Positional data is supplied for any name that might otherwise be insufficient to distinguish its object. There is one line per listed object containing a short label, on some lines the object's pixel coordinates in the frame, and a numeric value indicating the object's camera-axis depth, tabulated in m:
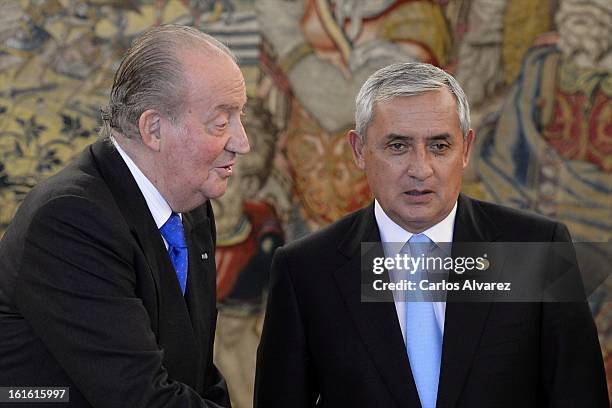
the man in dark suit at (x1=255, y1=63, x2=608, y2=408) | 4.58
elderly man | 4.03
